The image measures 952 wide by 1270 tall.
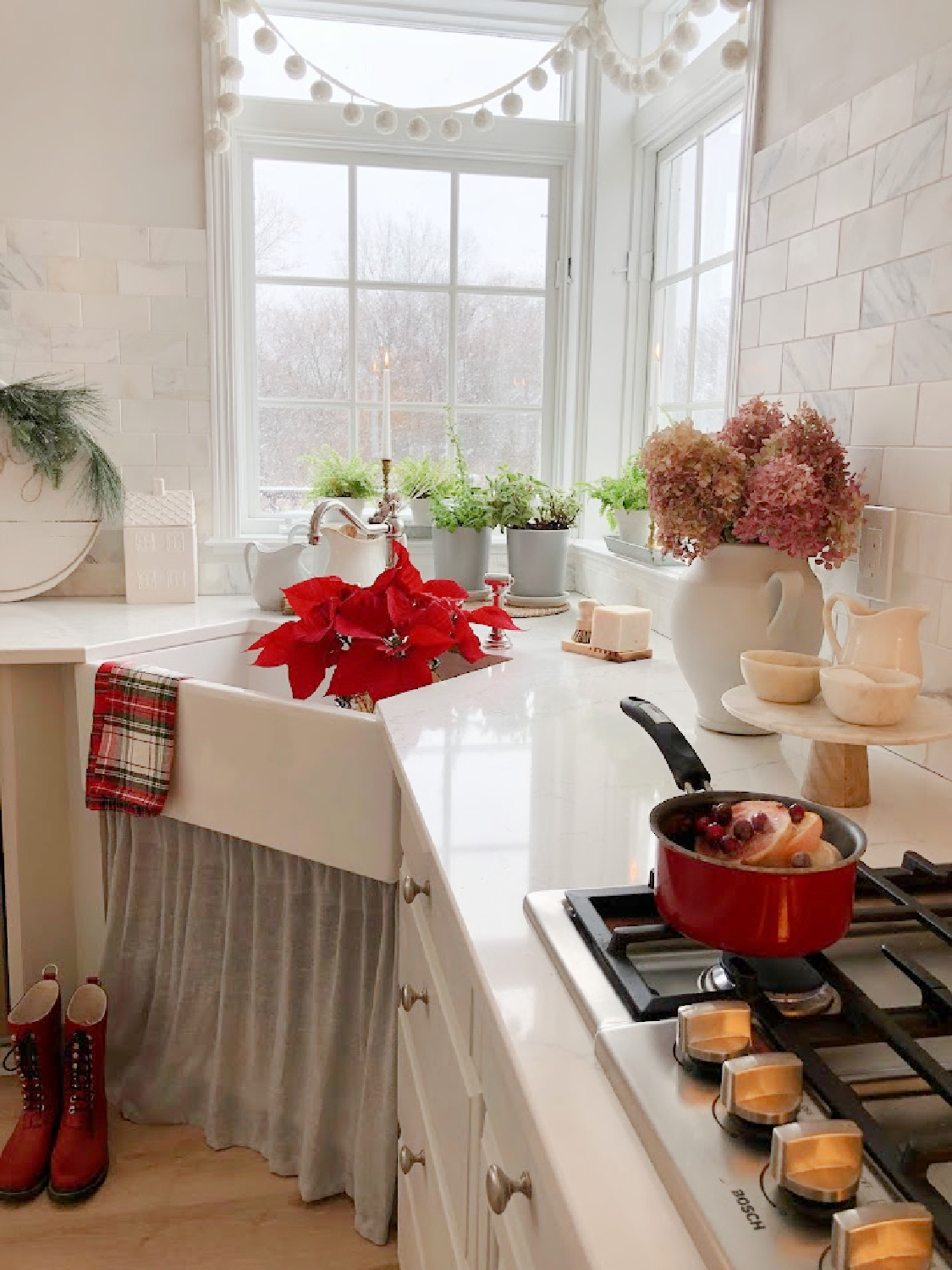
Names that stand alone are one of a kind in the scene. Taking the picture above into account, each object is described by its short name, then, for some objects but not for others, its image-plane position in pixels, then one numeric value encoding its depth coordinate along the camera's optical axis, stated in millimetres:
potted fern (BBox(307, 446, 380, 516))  2510
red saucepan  654
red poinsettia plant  1628
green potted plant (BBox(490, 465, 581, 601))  2389
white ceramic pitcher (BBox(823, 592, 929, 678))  1184
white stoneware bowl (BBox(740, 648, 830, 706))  1118
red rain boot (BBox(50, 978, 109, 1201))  1817
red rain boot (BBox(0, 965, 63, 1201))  1838
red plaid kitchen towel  1759
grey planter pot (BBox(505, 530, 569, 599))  2393
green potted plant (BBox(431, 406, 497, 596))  2445
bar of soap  1826
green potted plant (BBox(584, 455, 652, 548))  2348
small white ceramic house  2443
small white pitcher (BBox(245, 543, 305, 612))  2402
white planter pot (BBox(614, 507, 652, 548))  2342
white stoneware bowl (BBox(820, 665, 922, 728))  1048
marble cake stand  1048
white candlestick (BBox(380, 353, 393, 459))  2363
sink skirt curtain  1666
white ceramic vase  1348
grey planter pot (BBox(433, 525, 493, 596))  2477
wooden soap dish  1834
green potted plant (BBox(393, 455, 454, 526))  2596
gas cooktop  477
